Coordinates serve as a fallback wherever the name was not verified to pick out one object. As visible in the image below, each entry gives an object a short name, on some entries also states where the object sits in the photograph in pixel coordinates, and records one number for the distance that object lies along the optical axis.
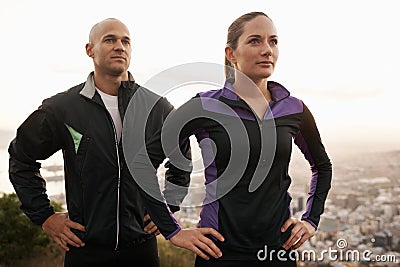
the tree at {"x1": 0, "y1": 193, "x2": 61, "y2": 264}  3.38
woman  1.50
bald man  1.85
